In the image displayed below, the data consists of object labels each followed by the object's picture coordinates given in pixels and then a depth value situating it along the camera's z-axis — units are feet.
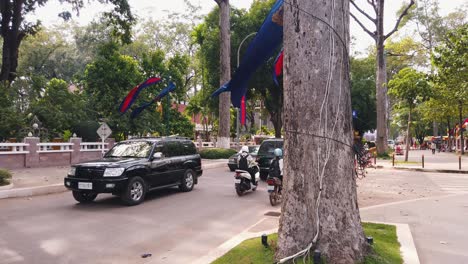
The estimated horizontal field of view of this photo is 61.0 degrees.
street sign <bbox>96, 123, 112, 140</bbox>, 59.93
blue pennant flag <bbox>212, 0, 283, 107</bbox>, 18.49
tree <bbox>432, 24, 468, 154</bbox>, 76.64
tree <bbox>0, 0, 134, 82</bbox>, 81.25
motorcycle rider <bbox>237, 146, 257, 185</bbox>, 38.65
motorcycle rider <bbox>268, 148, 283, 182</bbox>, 34.09
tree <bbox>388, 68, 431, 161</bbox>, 79.87
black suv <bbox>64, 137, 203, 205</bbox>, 30.89
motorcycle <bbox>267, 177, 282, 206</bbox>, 33.19
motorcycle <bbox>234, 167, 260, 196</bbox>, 37.93
